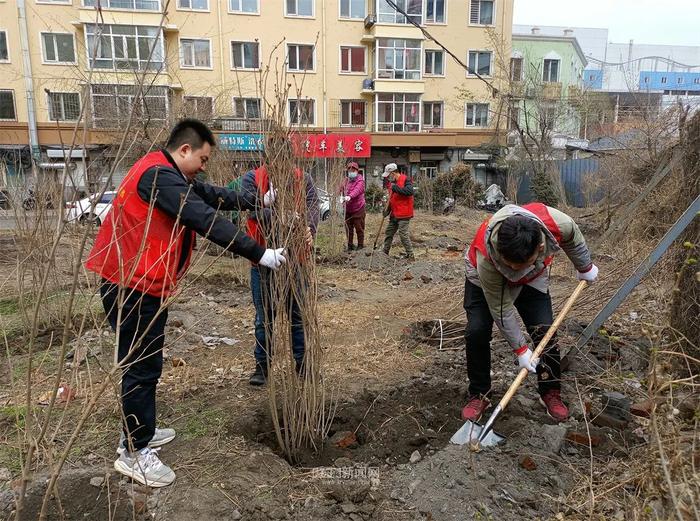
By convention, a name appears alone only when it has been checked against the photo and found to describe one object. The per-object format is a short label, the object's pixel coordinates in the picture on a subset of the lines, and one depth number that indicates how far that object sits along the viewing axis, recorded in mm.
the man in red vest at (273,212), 2391
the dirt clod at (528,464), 2430
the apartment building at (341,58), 22172
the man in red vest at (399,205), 8672
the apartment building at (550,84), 20594
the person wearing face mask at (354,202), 9305
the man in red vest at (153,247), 2252
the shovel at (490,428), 2530
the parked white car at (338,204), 9362
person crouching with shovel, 2572
